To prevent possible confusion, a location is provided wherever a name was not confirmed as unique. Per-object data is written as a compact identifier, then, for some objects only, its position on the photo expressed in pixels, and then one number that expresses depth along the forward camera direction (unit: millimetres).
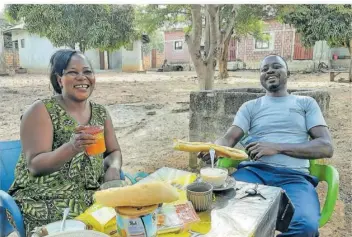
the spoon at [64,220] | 1040
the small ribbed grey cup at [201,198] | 1328
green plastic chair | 2053
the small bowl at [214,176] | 1516
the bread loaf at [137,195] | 934
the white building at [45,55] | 20250
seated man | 2039
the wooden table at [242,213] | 1189
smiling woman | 1662
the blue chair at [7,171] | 1903
